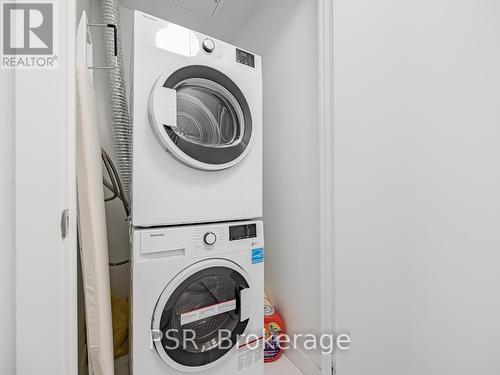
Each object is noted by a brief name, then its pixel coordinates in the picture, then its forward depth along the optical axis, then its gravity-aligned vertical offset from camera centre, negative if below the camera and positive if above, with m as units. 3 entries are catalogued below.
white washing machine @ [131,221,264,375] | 0.91 -0.51
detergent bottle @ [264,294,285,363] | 1.37 -0.90
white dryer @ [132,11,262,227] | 0.94 +0.29
